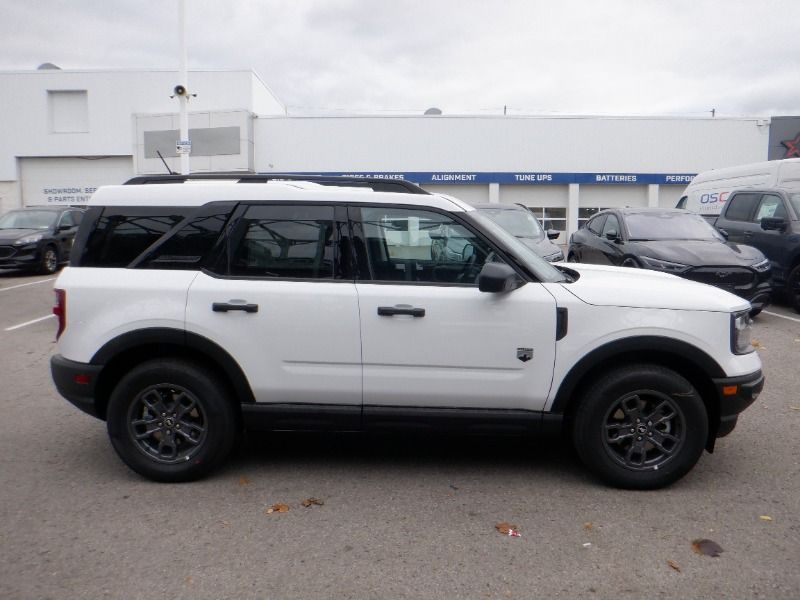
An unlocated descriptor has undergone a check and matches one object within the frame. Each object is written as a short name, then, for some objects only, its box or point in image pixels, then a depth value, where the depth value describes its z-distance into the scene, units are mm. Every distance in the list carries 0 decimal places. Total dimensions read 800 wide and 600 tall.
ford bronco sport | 4141
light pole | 17172
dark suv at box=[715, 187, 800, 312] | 10648
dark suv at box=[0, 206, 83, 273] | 16453
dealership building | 33562
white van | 12844
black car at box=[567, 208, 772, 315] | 9172
